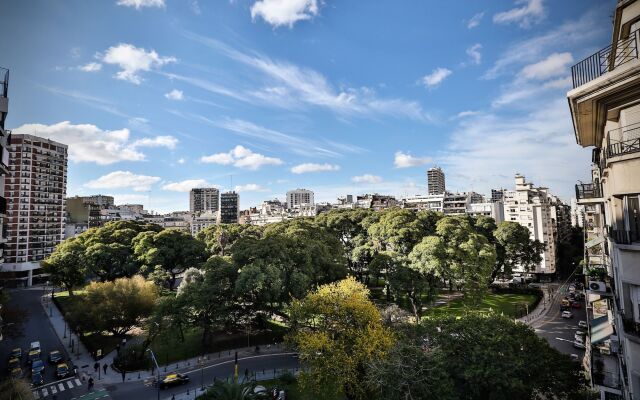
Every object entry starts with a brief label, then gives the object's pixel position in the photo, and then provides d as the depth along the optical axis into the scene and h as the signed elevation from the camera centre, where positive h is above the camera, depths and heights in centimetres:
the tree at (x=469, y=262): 3672 -472
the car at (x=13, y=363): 3151 -1204
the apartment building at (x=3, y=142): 1833 +511
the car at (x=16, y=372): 2887 -1194
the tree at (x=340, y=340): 2119 -747
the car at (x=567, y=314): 4300 -1211
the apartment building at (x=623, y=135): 821 +201
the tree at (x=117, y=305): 3503 -776
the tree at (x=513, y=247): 5831 -506
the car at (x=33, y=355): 3362 -1211
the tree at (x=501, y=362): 1656 -712
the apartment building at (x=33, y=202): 6762 +583
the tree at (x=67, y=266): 5259 -544
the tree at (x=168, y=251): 5159 -359
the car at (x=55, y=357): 3334 -1220
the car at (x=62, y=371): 3045 -1235
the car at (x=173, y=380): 2744 -1214
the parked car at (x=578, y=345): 3294 -1222
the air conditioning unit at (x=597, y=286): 1400 -284
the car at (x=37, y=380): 2873 -1238
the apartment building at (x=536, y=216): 6781 +18
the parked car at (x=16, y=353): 3389 -1193
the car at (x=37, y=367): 3036 -1200
